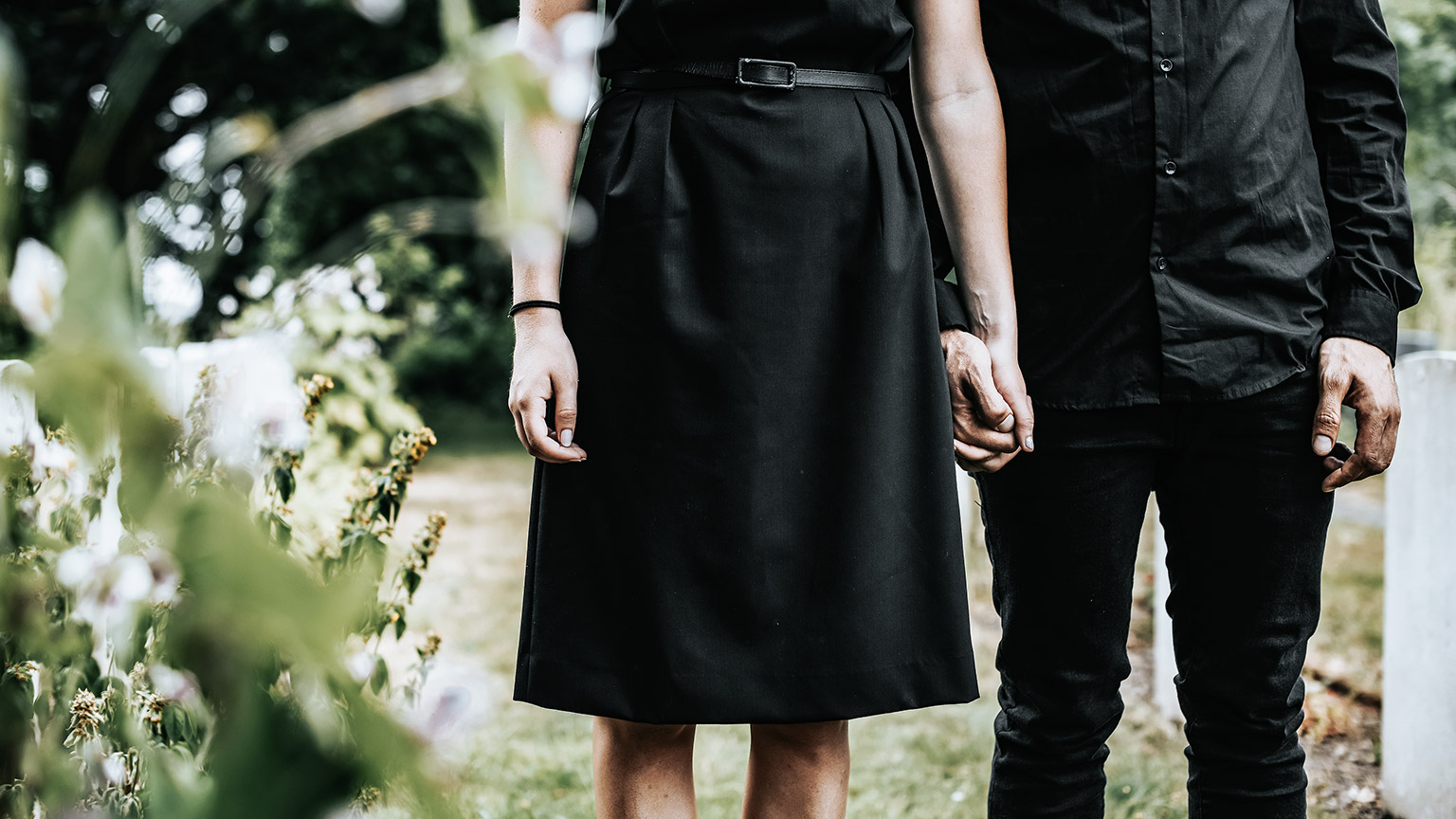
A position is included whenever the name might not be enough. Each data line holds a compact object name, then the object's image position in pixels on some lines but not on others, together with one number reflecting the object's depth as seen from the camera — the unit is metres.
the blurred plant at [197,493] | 0.40
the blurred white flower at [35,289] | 0.45
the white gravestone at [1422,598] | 2.53
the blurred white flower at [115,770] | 0.86
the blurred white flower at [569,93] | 0.47
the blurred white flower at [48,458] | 1.35
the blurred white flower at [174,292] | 0.56
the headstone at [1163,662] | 3.31
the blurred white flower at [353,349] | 3.57
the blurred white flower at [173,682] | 0.85
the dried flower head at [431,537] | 2.05
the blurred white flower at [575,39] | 0.50
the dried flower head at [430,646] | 2.02
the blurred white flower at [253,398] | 0.61
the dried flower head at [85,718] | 1.25
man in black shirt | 1.66
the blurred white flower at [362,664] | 1.61
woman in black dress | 1.45
